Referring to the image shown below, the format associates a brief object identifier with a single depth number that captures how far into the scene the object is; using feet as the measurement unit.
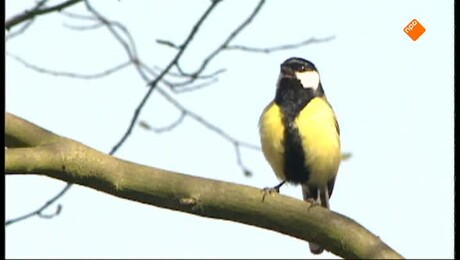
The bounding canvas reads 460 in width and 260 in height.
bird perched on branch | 21.93
